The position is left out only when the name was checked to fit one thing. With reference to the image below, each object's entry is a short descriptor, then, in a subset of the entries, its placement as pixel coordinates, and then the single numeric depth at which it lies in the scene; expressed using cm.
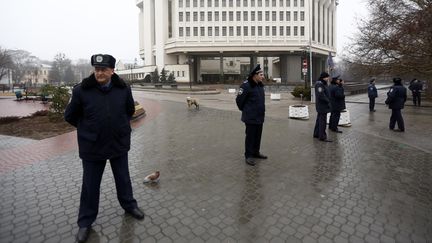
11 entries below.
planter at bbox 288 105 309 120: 1359
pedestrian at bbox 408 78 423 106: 1966
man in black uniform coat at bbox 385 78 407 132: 1016
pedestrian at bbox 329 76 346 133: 980
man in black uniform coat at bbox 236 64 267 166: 617
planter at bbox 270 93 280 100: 2705
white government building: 6512
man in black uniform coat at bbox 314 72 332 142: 848
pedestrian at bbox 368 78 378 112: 1691
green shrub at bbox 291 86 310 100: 2433
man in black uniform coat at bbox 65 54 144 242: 349
